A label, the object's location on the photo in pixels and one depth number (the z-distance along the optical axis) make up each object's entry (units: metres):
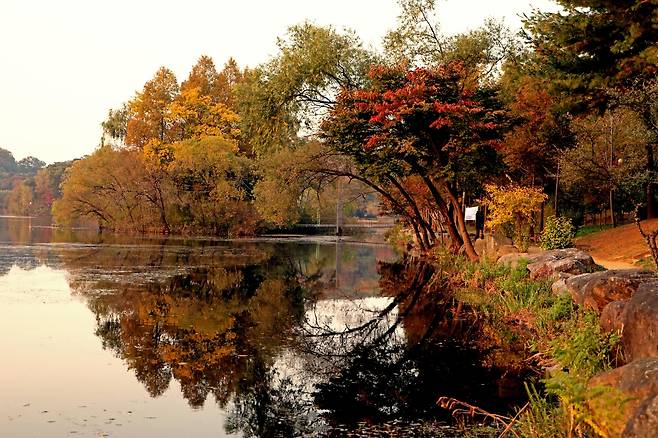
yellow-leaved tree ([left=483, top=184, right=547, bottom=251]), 28.85
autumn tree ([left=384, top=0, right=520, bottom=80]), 33.09
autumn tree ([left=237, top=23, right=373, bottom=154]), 32.72
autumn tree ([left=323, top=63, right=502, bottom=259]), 26.92
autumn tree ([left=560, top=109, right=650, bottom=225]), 29.72
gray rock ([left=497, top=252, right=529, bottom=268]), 21.87
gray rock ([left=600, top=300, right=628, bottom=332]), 10.21
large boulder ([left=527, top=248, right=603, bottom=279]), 17.91
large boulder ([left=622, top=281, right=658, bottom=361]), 8.88
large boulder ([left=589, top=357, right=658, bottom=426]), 6.35
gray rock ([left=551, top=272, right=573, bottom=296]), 15.51
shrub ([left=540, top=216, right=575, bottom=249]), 26.72
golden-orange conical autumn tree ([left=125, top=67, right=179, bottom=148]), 70.31
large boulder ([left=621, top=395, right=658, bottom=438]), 5.63
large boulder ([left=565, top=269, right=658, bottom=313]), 12.10
